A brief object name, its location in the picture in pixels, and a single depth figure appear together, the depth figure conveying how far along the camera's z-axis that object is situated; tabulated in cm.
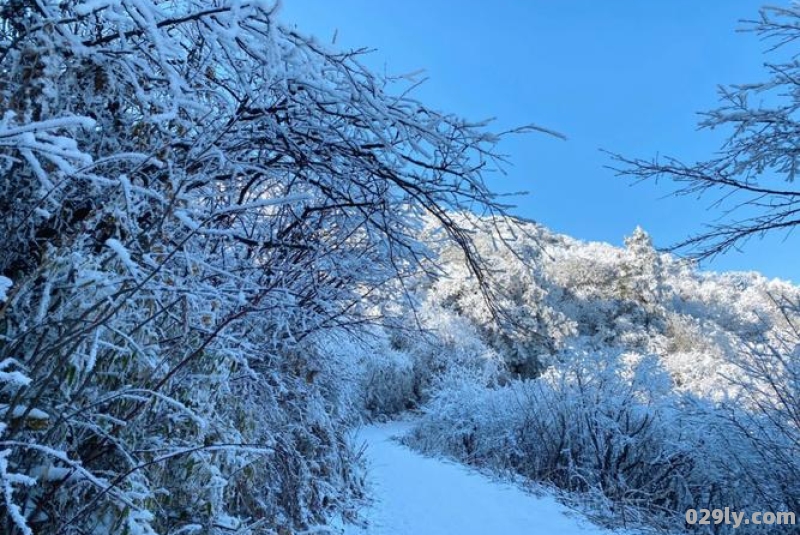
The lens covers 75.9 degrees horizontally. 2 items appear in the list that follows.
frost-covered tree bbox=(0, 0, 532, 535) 144
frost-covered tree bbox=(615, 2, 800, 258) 440
